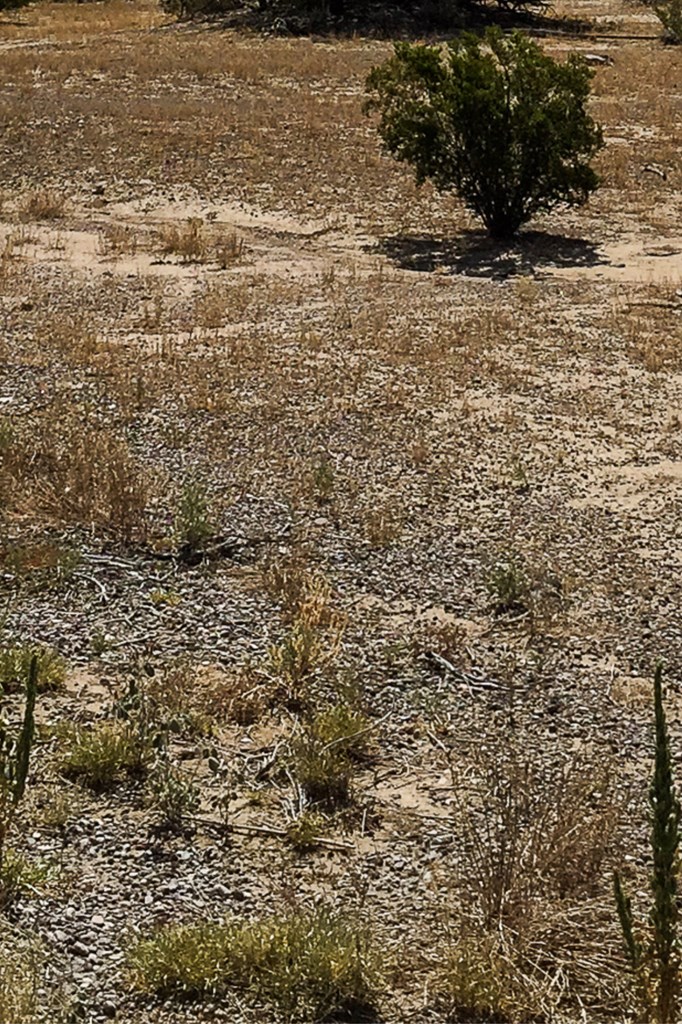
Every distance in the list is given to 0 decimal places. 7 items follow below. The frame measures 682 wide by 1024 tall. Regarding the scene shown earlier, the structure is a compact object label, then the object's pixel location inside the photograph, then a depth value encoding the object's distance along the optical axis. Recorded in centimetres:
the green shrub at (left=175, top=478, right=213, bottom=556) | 640
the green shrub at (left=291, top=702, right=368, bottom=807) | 449
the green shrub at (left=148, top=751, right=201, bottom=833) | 427
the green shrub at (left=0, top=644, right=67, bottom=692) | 510
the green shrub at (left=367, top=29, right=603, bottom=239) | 1354
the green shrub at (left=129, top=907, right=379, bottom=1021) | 346
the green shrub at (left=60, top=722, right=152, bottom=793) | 449
